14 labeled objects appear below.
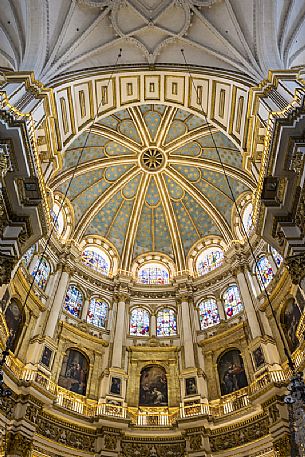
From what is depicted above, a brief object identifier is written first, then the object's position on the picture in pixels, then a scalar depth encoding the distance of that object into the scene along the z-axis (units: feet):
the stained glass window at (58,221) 80.53
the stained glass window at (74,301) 73.26
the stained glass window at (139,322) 76.48
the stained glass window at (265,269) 68.28
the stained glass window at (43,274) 69.66
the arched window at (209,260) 84.58
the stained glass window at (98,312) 75.20
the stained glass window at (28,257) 65.77
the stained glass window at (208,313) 74.57
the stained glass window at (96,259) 84.89
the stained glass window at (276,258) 66.17
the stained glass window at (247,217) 79.68
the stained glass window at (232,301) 72.55
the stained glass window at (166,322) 76.43
